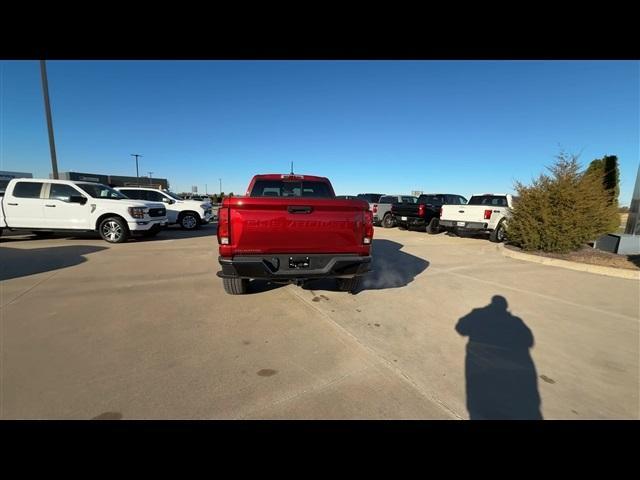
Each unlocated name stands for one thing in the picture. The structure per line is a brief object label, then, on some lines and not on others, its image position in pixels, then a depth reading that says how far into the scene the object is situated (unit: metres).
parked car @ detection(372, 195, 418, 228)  15.35
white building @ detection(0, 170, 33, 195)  48.31
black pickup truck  12.82
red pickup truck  3.29
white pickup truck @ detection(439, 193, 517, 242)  10.36
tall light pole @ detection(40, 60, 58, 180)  12.61
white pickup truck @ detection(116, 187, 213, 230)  12.63
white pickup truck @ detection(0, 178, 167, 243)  8.12
